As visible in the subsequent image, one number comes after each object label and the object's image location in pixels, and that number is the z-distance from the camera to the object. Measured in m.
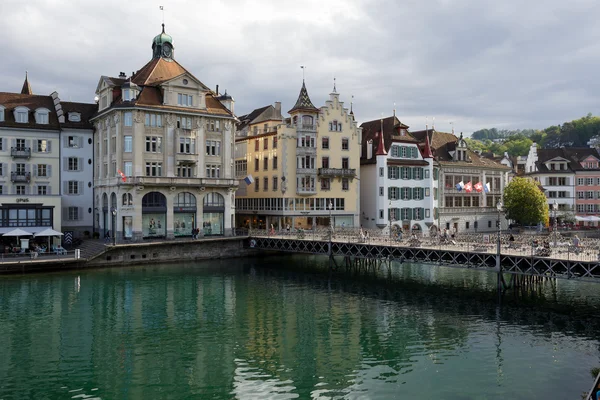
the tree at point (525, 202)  89.44
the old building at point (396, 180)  84.19
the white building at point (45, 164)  67.38
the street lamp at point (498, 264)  44.64
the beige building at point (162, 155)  69.19
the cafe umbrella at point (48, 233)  63.16
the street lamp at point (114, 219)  66.68
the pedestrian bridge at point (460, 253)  40.75
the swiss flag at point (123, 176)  66.75
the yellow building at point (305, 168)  79.50
